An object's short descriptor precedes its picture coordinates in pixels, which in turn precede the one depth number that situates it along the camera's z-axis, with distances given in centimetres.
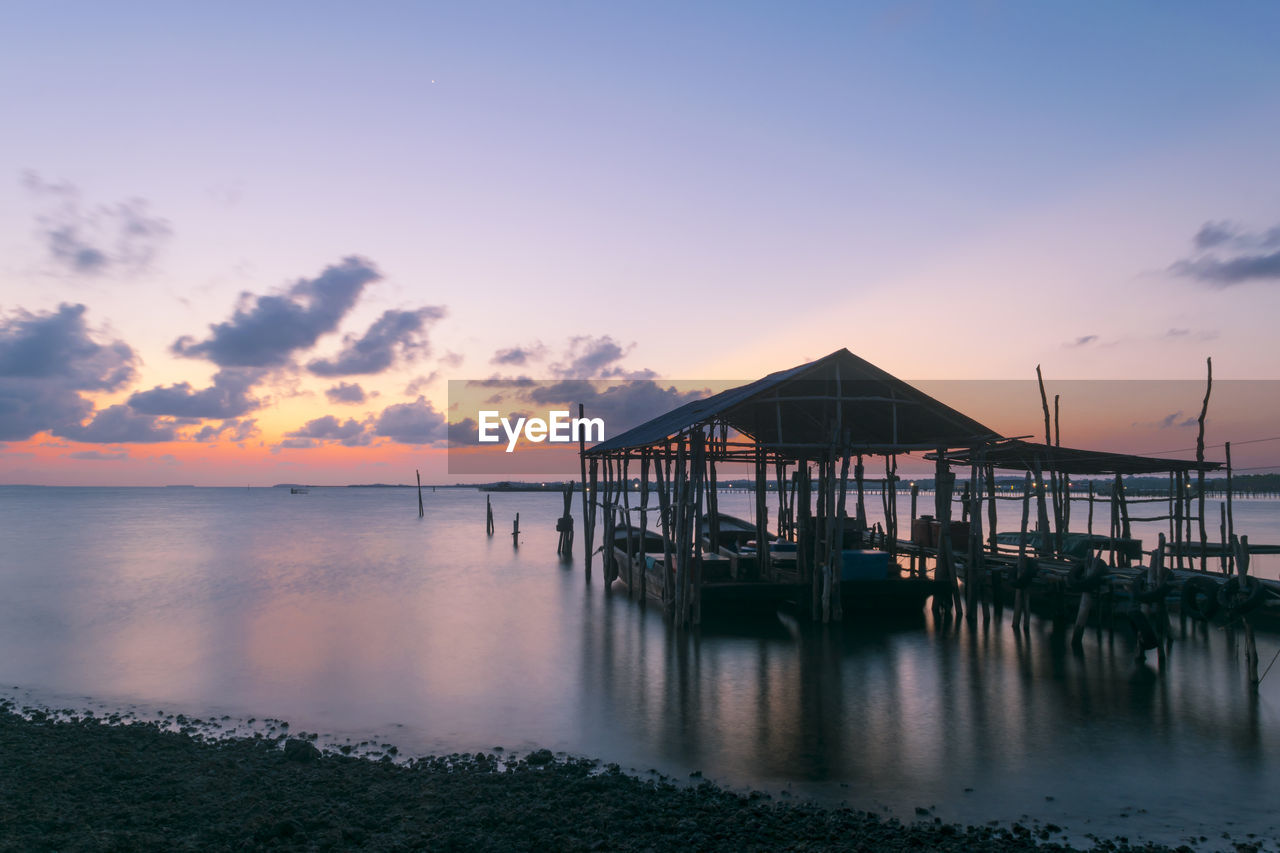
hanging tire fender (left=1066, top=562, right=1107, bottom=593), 1564
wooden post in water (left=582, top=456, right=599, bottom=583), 2614
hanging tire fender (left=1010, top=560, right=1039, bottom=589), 1680
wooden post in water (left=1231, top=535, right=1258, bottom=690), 1176
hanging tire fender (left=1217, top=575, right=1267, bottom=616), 1218
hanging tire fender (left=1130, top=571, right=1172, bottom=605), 1380
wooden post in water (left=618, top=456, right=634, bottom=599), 2162
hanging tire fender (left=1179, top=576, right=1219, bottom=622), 1396
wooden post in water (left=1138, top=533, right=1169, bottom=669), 1384
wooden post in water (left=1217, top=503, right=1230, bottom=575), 2227
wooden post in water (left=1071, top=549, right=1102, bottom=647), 1505
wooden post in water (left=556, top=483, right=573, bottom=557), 3569
